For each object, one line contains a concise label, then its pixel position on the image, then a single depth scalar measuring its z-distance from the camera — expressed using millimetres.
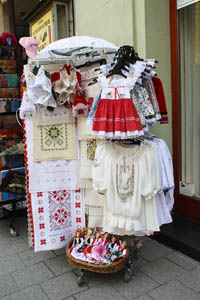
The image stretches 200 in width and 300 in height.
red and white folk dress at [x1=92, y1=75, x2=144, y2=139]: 2709
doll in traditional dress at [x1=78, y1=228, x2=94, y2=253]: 3077
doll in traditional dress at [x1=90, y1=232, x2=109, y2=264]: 2873
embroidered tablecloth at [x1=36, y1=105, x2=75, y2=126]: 3297
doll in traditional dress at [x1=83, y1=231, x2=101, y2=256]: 2985
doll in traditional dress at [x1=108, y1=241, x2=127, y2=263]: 2893
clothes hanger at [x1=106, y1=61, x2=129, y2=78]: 2789
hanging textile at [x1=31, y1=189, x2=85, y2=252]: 3377
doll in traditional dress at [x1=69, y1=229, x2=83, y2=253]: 3168
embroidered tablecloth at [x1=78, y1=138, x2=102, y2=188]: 3320
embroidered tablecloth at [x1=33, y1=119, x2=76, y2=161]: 3328
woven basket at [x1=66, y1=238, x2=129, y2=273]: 2793
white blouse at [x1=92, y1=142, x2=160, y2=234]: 2799
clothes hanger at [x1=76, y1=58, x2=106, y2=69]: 3242
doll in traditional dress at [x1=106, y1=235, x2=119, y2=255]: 2984
